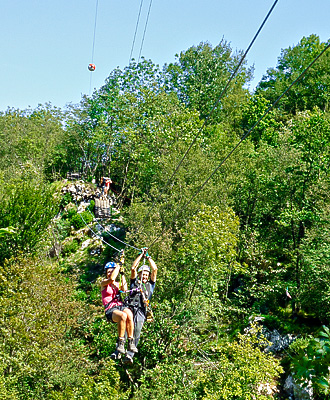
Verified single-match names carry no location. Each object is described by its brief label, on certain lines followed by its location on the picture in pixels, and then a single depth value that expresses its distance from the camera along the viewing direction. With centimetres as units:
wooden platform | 2689
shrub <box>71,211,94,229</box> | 2737
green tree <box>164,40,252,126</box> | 3425
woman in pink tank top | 855
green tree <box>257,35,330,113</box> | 3444
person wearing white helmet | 894
